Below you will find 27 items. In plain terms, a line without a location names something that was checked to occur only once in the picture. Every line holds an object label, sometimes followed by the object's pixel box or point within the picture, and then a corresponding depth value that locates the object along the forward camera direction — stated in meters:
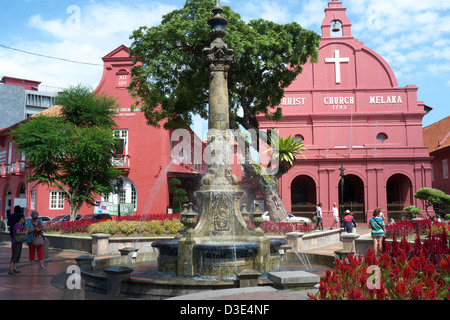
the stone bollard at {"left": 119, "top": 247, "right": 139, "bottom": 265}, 11.18
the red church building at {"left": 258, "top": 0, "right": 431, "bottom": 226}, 30.59
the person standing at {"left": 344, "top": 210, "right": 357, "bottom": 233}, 17.38
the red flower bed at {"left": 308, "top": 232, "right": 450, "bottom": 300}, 3.96
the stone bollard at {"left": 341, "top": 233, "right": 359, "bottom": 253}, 12.85
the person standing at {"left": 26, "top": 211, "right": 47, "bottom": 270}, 10.11
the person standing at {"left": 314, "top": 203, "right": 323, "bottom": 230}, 21.12
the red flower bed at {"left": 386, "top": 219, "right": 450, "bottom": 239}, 12.80
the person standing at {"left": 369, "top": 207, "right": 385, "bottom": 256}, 10.59
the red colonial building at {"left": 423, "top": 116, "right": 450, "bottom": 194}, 34.41
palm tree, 20.59
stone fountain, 8.70
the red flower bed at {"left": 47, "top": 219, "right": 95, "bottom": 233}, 17.22
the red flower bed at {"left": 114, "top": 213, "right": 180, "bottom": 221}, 19.21
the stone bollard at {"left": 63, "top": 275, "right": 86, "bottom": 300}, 4.87
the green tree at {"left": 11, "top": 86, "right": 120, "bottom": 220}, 19.91
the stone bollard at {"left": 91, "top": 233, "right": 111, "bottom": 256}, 13.86
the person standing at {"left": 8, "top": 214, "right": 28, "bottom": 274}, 9.48
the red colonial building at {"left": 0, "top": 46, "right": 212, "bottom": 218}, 27.86
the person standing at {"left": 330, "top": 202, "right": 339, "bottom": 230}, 23.09
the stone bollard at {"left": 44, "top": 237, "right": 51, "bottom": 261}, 12.23
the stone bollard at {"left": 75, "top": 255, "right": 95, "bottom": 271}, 9.59
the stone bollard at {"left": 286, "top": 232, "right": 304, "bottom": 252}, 14.00
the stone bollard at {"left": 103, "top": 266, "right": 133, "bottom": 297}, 7.39
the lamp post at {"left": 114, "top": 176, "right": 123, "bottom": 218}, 21.12
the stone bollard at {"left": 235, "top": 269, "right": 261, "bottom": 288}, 6.71
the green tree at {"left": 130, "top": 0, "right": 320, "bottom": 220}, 18.22
